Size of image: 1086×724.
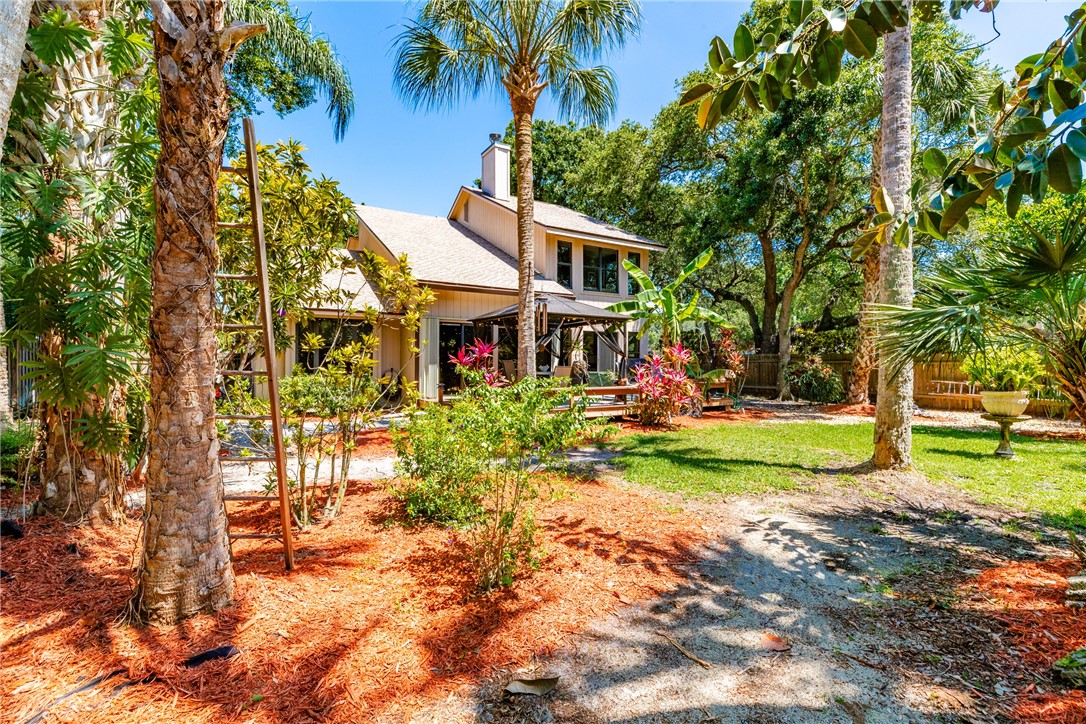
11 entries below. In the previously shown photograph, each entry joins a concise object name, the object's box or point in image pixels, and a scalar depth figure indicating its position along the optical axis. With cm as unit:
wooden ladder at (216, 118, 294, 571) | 275
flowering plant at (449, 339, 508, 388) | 624
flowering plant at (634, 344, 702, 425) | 1073
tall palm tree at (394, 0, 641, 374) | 841
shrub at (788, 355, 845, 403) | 1633
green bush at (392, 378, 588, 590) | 319
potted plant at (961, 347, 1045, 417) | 717
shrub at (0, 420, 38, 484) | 417
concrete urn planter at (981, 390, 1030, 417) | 713
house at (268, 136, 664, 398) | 1390
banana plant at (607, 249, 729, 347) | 1226
